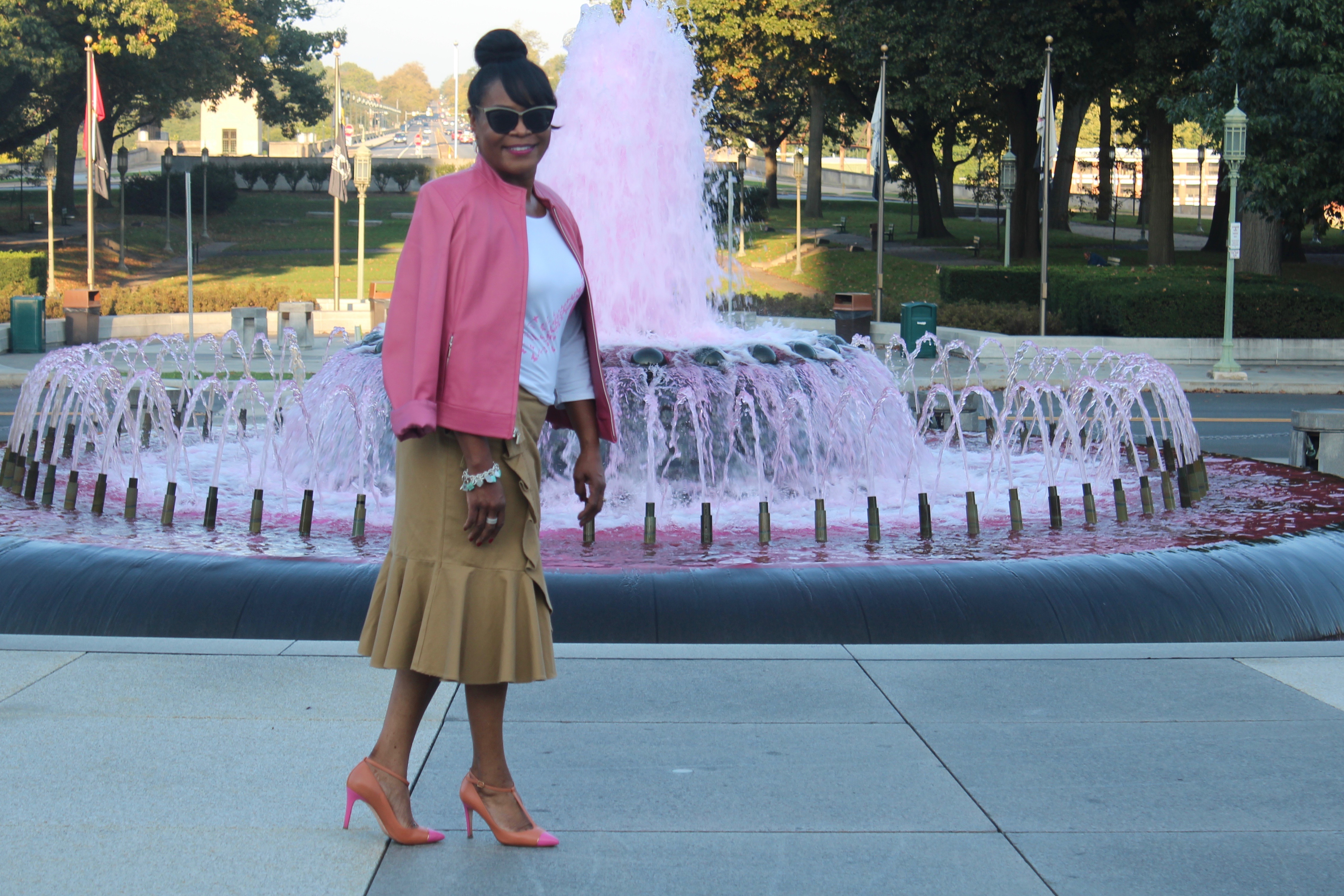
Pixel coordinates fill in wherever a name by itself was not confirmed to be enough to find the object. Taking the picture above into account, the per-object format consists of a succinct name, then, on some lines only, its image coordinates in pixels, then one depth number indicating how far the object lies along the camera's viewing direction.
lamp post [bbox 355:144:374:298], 32.19
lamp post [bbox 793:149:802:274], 43.12
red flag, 29.09
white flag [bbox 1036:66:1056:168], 28.28
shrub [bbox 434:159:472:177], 70.56
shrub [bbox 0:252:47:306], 30.11
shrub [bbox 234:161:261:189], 68.69
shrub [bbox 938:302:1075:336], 27.36
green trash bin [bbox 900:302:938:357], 25.78
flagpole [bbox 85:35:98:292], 28.73
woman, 3.52
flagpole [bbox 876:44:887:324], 29.23
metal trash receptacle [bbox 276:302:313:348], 26.77
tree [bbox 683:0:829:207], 48.47
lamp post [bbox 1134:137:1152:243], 56.16
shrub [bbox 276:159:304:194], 69.62
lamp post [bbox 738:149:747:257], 46.41
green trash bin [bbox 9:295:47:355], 24.41
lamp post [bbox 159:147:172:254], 44.03
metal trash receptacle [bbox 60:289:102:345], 26.09
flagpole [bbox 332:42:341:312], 30.44
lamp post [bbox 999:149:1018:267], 34.50
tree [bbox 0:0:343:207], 39.84
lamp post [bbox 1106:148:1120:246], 58.61
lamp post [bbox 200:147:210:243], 48.81
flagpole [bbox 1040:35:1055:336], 26.30
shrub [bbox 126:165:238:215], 56.16
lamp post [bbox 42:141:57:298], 30.30
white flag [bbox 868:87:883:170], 30.77
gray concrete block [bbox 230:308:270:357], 25.67
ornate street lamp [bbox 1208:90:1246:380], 21.75
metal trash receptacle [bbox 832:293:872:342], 27.30
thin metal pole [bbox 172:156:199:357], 20.47
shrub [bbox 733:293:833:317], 32.28
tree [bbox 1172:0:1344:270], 23.52
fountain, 6.10
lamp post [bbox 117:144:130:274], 42.98
